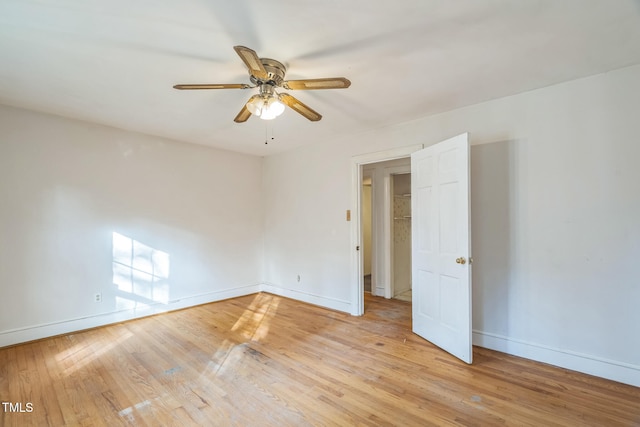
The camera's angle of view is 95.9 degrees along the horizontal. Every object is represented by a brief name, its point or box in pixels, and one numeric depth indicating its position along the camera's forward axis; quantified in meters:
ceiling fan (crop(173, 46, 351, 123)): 1.89
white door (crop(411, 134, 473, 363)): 2.65
